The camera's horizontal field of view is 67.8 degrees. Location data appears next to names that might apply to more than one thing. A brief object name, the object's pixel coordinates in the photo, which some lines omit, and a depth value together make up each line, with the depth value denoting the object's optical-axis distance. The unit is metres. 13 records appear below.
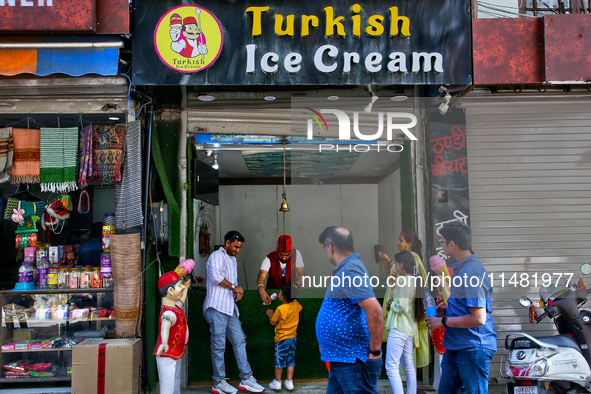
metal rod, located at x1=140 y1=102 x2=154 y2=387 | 5.01
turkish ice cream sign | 4.71
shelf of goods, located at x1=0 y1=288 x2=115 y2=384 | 5.03
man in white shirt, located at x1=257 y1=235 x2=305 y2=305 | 5.64
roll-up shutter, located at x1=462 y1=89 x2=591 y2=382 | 5.45
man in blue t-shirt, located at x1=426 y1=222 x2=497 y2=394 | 3.46
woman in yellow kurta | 4.95
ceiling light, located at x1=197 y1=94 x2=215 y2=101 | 5.32
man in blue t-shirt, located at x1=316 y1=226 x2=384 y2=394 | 3.26
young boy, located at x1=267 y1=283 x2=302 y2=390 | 5.14
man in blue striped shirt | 5.07
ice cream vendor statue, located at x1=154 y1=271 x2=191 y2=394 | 4.18
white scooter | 4.09
